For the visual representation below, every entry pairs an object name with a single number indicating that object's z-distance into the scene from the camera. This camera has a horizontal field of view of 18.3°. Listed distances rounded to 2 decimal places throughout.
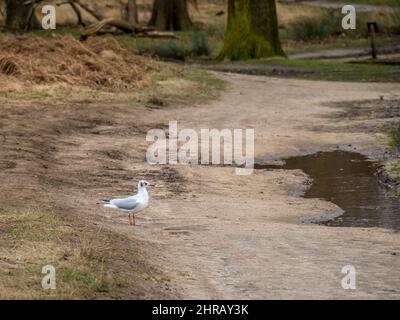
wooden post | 43.88
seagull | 14.65
